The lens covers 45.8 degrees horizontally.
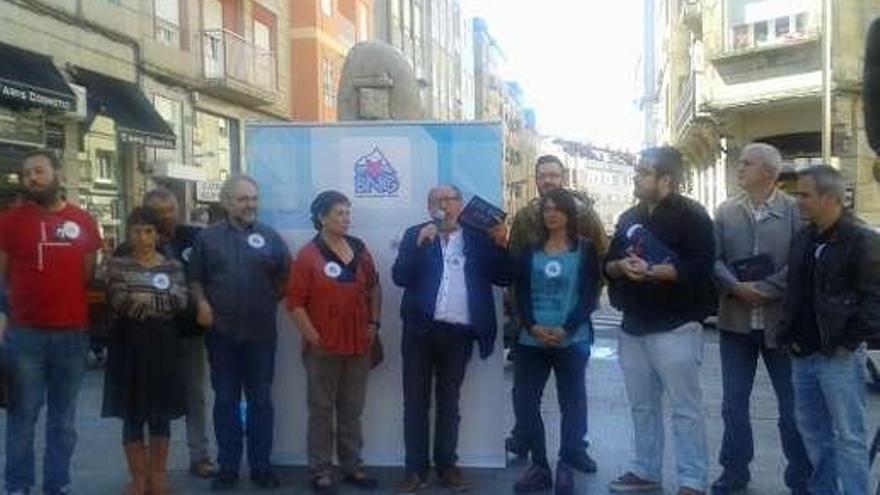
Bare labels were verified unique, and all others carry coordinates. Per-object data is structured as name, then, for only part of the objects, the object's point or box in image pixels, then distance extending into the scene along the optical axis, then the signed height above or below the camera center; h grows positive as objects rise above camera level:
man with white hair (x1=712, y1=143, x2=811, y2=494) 5.91 -0.50
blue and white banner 6.67 +0.14
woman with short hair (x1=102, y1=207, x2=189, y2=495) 5.81 -0.77
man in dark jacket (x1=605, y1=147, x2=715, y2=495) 5.86 -0.52
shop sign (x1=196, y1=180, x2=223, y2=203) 25.47 +0.73
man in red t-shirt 5.67 -0.50
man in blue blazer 6.29 -0.56
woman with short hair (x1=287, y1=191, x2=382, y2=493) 6.25 -0.65
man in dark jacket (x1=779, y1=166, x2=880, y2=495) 5.05 -0.54
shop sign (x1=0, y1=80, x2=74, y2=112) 15.73 +1.97
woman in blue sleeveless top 6.18 -0.67
